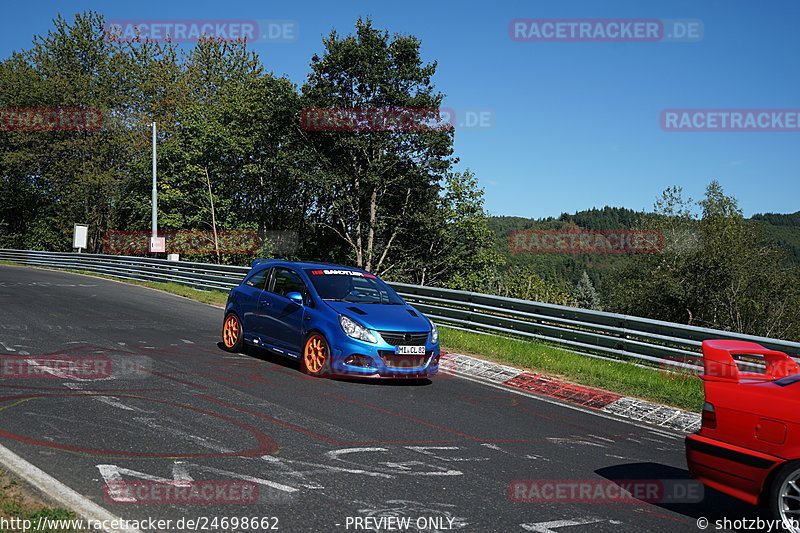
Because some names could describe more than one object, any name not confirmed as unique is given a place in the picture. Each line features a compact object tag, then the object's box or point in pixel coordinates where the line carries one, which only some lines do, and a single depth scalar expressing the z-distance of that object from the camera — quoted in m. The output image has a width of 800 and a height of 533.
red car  4.57
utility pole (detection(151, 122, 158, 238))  29.53
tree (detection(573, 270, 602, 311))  113.69
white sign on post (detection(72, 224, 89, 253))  34.38
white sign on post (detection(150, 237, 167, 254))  27.59
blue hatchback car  9.54
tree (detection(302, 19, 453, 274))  42.19
